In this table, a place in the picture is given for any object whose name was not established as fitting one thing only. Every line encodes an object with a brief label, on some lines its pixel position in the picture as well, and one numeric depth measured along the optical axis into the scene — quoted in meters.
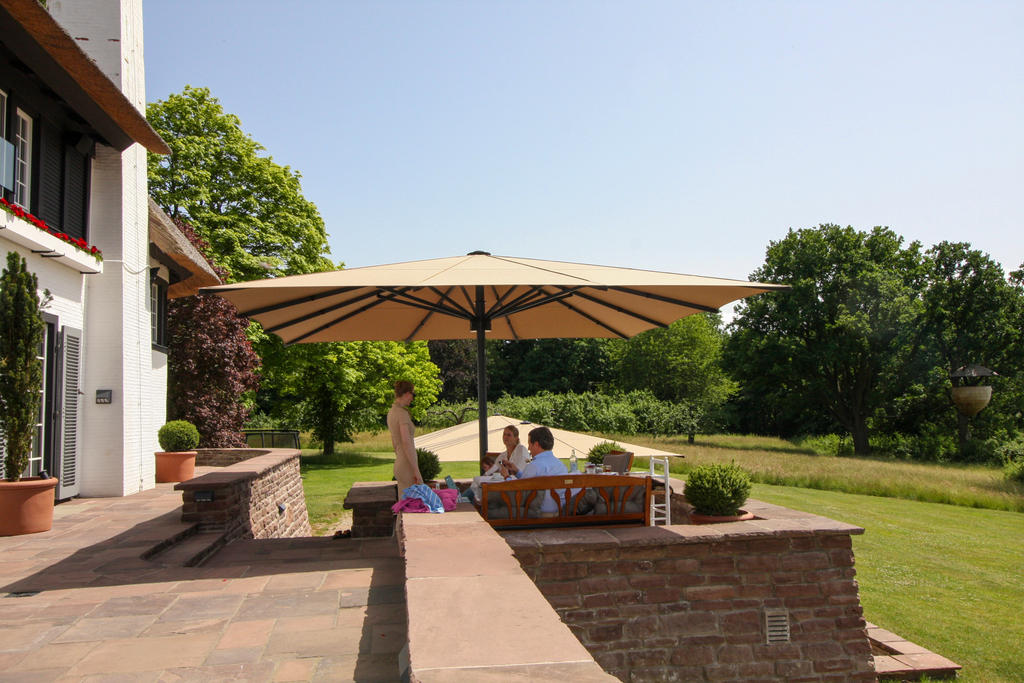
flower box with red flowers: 8.01
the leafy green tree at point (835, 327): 34.97
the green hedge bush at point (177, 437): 12.16
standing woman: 6.54
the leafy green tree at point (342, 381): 24.58
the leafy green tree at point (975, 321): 34.41
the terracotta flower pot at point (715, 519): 5.84
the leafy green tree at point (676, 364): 53.56
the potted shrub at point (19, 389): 7.14
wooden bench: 5.32
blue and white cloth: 5.58
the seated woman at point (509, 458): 6.90
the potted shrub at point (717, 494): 5.85
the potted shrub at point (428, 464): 8.51
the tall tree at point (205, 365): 17.95
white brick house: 8.76
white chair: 6.54
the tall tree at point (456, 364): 45.38
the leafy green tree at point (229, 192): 20.75
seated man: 5.48
